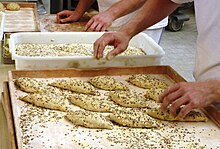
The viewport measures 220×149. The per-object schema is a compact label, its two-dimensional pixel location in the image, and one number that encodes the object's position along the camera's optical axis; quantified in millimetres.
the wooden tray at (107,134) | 1240
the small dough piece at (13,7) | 2605
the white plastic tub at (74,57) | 1680
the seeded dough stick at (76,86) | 1577
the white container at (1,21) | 1682
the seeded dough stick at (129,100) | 1490
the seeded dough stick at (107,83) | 1610
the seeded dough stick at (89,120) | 1330
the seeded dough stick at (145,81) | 1645
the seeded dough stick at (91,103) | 1452
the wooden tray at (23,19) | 2236
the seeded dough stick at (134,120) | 1350
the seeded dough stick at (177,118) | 1404
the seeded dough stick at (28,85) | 1542
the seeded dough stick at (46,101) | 1439
